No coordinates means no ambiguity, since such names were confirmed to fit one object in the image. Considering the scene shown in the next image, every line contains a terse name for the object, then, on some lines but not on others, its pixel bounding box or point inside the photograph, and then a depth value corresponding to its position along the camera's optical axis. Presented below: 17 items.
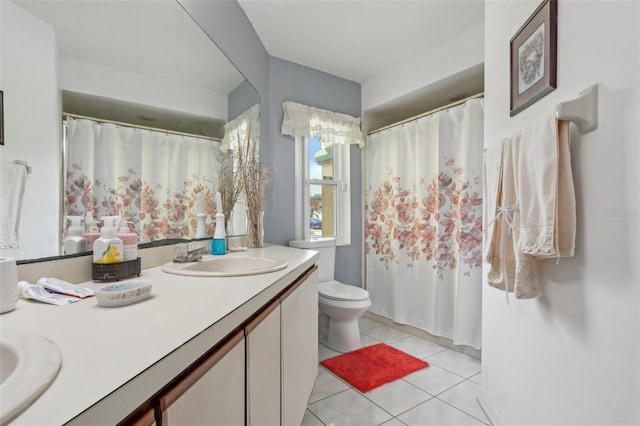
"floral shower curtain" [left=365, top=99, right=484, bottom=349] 2.22
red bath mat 1.91
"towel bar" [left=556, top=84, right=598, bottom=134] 0.88
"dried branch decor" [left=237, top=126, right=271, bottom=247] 1.99
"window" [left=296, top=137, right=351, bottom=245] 2.78
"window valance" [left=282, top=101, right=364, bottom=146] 2.61
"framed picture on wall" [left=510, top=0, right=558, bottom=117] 1.07
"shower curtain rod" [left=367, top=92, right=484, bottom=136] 2.20
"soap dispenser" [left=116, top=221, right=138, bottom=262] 1.03
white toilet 2.22
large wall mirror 0.81
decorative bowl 0.70
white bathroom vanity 0.39
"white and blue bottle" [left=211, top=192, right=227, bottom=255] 1.65
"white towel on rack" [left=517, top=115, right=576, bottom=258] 0.95
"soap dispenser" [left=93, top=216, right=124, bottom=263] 0.96
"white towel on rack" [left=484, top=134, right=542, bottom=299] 1.11
